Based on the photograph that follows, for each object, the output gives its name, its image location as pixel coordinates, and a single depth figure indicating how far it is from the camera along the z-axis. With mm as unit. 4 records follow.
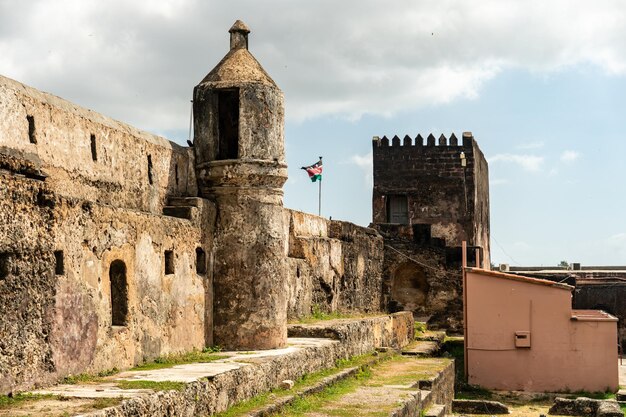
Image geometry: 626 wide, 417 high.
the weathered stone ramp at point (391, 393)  11156
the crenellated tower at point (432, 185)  33156
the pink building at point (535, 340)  20578
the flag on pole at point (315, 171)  24109
